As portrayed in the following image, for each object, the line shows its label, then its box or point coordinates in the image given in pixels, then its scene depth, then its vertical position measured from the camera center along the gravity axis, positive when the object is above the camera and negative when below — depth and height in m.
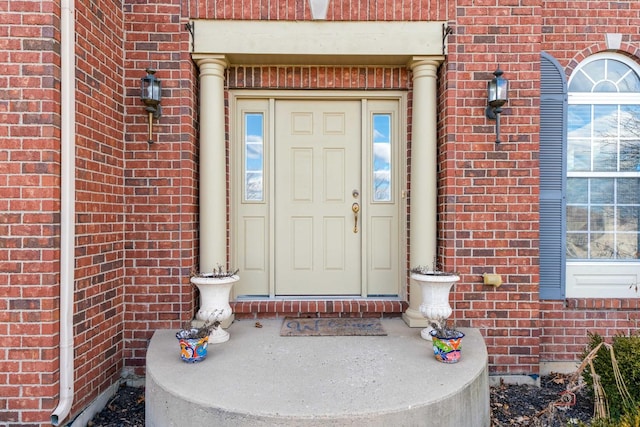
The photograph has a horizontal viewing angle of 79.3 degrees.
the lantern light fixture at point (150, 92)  3.14 +0.98
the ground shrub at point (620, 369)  2.66 -1.12
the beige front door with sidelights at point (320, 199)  3.75 +0.13
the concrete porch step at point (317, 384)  2.16 -1.07
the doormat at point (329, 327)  3.23 -1.00
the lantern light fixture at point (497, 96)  3.16 +0.96
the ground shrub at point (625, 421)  1.86 -1.06
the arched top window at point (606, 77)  3.65 +1.28
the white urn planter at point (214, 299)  3.00 -0.69
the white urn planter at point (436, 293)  3.00 -0.64
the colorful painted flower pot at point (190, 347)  2.68 -0.95
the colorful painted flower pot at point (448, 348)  2.68 -0.95
